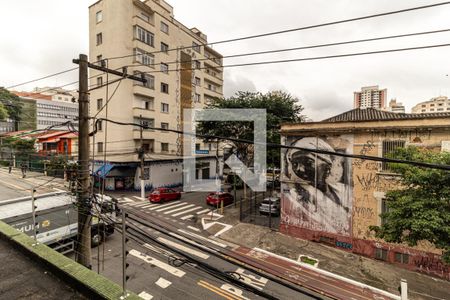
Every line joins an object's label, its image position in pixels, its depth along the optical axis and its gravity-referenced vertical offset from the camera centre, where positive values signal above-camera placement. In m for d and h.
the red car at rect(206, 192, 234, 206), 21.28 -4.92
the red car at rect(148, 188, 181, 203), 21.77 -4.77
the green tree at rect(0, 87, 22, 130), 53.29 +10.17
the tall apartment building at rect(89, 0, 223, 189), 24.36 +6.81
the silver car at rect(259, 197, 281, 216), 19.06 -5.07
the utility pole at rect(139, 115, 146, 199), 22.28 -2.52
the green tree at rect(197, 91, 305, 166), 22.02 +3.42
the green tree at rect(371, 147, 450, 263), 8.34 -2.27
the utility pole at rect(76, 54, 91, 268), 5.84 -0.66
